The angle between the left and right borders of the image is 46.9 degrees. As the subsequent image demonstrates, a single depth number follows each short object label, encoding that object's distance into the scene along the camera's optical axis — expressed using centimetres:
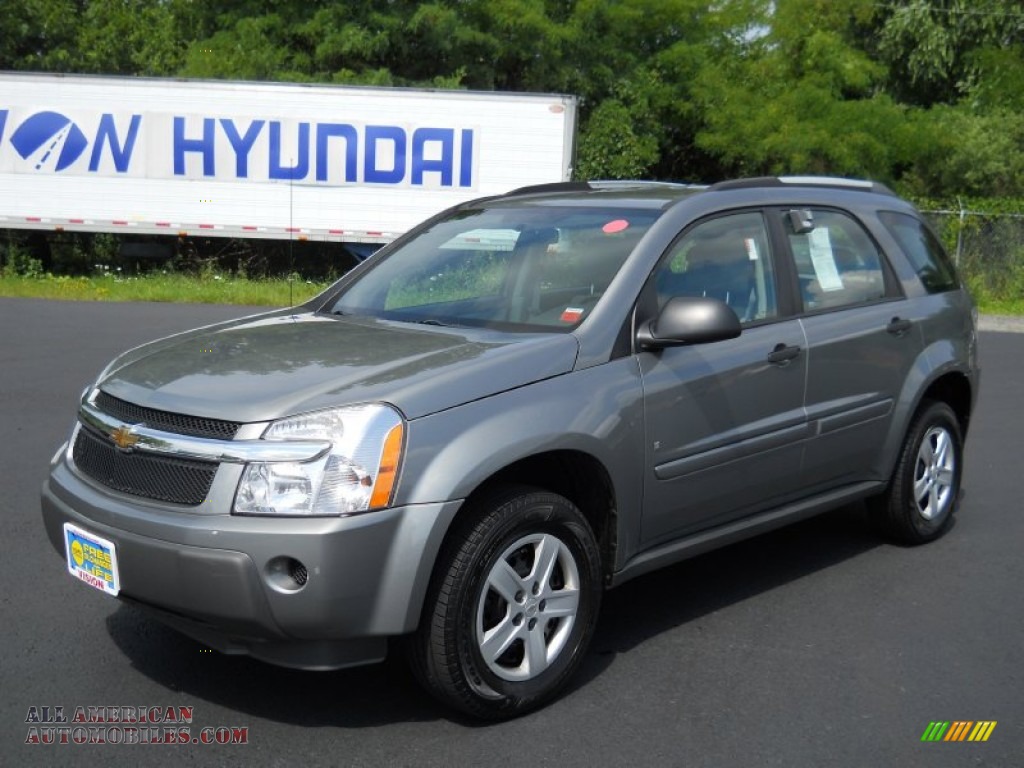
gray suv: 351
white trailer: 1992
